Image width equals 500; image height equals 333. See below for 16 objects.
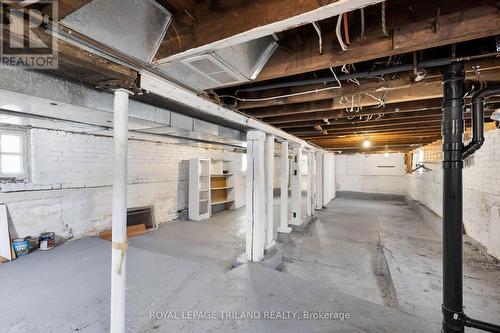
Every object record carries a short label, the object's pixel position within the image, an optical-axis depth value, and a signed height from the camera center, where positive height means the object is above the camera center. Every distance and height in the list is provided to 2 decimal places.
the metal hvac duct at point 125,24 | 1.02 +0.67
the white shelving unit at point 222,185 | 6.86 -0.54
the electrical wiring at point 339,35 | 1.03 +0.62
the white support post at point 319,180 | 7.59 -0.43
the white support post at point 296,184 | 5.14 -0.38
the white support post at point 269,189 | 3.38 -0.31
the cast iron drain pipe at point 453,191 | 1.49 -0.15
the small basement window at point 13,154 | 3.00 +0.17
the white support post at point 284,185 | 4.41 -0.33
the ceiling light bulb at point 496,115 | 2.04 +0.46
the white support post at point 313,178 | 6.53 -0.33
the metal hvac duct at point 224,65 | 1.35 +0.62
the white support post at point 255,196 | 3.07 -0.38
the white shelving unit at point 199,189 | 5.70 -0.55
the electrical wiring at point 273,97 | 1.96 +0.65
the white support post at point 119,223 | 1.36 -0.32
